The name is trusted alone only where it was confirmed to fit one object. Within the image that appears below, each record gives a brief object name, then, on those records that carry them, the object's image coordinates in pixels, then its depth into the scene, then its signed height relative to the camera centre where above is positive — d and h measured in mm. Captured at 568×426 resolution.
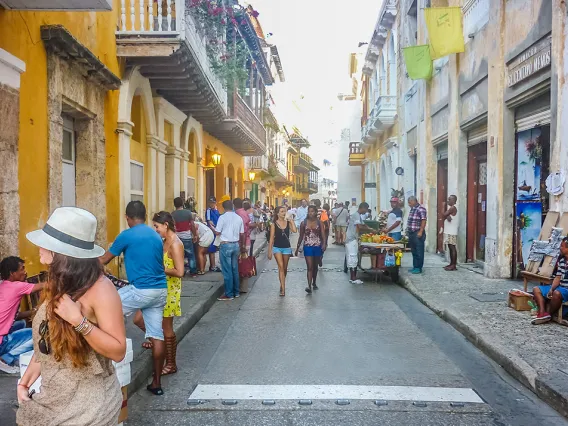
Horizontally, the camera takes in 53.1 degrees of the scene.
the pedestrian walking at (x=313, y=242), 10656 -915
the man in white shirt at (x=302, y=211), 20047 -640
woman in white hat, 2348 -584
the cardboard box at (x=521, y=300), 7750 -1481
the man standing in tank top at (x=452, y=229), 12406 -840
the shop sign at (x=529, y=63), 8964 +2200
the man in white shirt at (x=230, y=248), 9547 -924
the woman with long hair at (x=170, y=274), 5312 -750
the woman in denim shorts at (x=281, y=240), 10156 -832
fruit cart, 11516 -1207
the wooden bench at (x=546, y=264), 7665 -1010
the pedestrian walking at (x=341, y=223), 21016 -1111
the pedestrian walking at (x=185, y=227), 11000 -653
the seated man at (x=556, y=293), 6852 -1245
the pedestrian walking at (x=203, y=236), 11023 -825
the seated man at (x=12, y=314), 5180 -1103
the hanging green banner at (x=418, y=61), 15266 +3576
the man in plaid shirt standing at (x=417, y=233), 11906 -843
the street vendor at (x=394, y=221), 13922 -700
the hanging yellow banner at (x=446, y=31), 12672 +3626
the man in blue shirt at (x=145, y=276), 4801 -697
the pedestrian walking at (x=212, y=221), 12633 -669
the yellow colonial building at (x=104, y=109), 6469 +1447
